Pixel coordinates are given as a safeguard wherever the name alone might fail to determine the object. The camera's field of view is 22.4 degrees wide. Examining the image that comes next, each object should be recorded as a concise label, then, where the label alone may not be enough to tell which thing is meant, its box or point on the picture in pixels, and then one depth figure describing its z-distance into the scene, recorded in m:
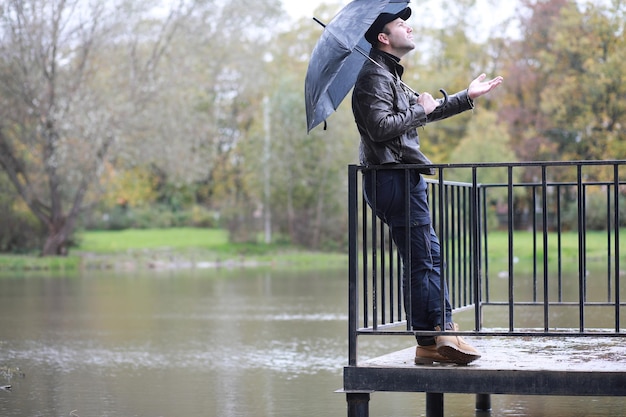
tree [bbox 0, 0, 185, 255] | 49.14
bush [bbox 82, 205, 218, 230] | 75.67
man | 8.31
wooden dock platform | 7.78
